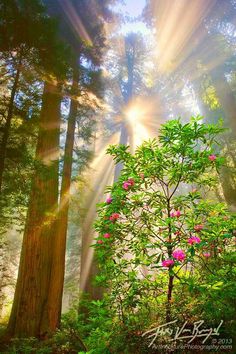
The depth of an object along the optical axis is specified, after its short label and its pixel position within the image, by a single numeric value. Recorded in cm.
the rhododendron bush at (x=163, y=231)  271
